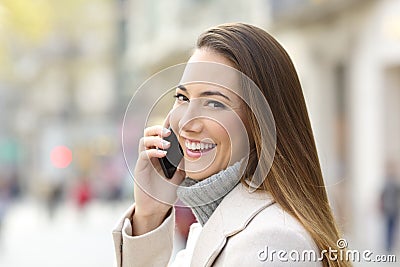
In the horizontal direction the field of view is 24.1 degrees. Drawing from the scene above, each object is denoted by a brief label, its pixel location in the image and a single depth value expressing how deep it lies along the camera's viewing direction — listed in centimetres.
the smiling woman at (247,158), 224
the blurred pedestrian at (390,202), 1485
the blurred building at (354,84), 1805
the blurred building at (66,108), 4775
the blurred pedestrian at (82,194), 2981
